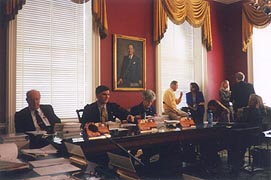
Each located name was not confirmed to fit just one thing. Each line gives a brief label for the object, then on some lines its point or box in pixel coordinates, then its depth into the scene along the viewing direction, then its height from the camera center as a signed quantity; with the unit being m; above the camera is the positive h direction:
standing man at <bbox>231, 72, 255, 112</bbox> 5.68 +0.03
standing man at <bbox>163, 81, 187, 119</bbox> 5.21 -0.20
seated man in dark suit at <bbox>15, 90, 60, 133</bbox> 3.01 -0.23
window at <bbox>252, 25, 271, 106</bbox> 6.08 +0.68
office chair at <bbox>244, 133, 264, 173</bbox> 3.40 -0.82
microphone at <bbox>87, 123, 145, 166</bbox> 2.39 -0.28
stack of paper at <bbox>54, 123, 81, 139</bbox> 2.51 -0.32
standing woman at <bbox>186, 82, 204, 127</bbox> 5.72 -0.12
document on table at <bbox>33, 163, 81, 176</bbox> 1.29 -0.34
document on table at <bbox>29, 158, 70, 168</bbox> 1.43 -0.34
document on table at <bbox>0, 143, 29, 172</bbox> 1.34 -0.33
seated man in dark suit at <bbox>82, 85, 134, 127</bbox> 3.20 -0.17
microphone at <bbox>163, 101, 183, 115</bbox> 5.21 -0.29
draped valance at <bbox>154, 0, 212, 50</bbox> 5.41 +1.57
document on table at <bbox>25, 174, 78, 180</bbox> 1.19 -0.34
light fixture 3.53 +1.09
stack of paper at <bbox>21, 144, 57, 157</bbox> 1.68 -0.34
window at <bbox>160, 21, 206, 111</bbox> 5.80 +0.79
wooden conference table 2.27 -0.43
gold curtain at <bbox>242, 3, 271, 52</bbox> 5.87 +1.51
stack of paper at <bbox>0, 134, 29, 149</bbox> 2.21 -0.35
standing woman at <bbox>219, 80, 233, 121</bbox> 5.94 -0.03
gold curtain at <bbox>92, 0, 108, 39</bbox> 4.60 +1.29
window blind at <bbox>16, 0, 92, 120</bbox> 4.18 +0.64
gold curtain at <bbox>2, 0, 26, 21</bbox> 3.82 +1.16
